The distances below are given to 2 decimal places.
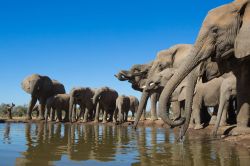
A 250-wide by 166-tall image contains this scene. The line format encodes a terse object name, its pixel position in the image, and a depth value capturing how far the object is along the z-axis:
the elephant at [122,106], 22.28
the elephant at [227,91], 9.01
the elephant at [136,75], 18.02
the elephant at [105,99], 25.47
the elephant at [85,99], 26.19
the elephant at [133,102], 29.22
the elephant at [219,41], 6.16
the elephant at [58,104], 26.06
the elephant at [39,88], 28.17
